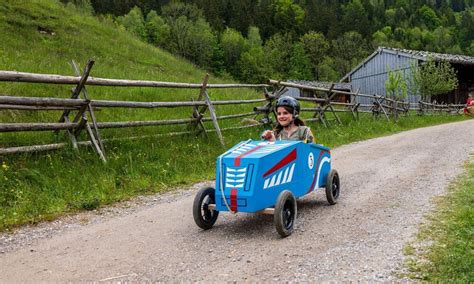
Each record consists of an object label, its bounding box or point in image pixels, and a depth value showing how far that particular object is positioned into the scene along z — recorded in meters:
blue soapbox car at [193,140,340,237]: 4.41
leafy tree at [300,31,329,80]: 75.75
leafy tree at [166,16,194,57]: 67.44
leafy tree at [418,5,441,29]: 117.81
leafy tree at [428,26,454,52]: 93.04
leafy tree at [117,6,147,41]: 63.25
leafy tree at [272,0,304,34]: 93.31
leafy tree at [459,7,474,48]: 101.07
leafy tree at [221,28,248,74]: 77.50
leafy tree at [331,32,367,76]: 73.62
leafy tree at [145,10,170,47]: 67.98
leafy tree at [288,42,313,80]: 71.62
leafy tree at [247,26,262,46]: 83.89
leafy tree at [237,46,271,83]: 70.50
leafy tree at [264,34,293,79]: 73.12
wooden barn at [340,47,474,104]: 33.22
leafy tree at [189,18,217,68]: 68.12
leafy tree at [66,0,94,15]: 36.44
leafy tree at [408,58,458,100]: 30.95
